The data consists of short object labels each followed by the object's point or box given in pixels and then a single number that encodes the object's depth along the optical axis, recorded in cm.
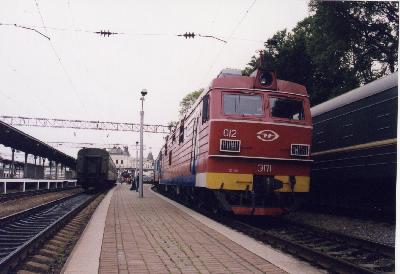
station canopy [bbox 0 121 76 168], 2157
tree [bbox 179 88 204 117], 5787
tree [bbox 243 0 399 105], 2442
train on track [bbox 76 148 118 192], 2947
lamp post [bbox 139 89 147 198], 2155
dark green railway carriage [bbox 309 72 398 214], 1007
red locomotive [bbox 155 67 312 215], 1000
